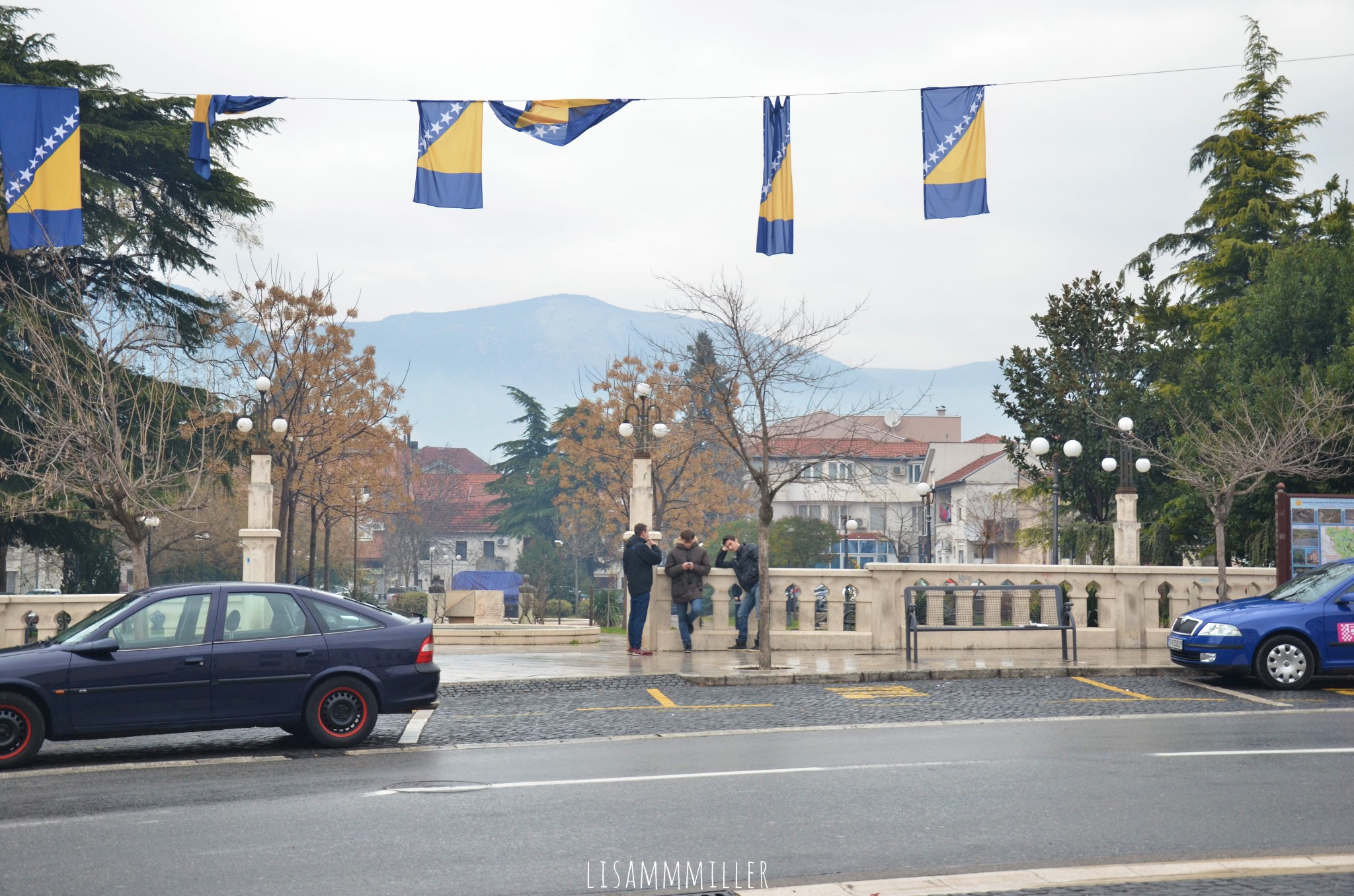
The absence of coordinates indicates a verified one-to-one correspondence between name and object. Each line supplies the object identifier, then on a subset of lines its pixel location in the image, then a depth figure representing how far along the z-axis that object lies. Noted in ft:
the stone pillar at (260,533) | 77.61
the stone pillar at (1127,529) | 100.78
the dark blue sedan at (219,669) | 34.37
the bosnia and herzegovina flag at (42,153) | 62.59
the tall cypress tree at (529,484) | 273.75
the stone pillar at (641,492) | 78.02
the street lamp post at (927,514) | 134.62
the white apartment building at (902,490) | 312.29
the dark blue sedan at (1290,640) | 49.47
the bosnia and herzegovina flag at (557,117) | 60.64
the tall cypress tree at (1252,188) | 146.20
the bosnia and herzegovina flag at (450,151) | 60.80
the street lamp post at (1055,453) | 104.17
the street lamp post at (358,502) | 152.36
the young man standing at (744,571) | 64.44
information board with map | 61.82
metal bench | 58.29
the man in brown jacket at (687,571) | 64.44
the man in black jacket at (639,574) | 63.26
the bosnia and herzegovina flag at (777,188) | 62.90
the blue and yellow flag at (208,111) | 60.54
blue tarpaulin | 213.46
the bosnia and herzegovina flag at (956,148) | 60.29
